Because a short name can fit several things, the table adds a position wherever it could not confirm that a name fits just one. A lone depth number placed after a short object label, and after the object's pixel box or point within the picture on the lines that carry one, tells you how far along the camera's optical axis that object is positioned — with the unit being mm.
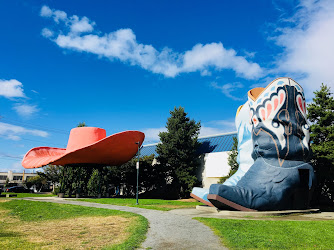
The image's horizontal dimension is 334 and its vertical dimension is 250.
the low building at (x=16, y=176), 90125
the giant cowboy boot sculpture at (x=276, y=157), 12812
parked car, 42300
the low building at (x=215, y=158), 30016
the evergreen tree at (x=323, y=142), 19547
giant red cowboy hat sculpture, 24031
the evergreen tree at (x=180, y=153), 30297
